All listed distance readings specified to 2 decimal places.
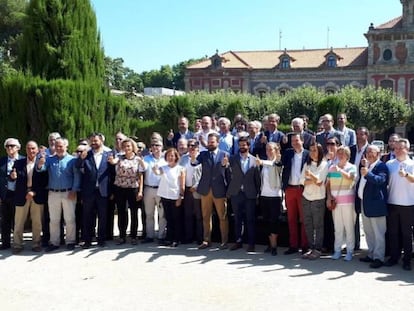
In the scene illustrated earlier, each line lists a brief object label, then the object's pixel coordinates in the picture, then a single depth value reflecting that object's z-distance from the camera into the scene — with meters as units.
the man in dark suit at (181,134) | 10.84
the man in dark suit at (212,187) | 8.28
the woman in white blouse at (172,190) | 8.52
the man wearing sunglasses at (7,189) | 8.35
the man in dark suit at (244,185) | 8.06
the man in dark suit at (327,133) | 8.83
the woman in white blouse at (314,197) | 7.59
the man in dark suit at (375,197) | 7.08
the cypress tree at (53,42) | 11.04
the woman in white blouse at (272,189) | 7.95
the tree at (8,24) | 28.45
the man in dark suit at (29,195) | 8.30
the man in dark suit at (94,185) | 8.43
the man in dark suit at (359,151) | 8.16
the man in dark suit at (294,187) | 7.82
